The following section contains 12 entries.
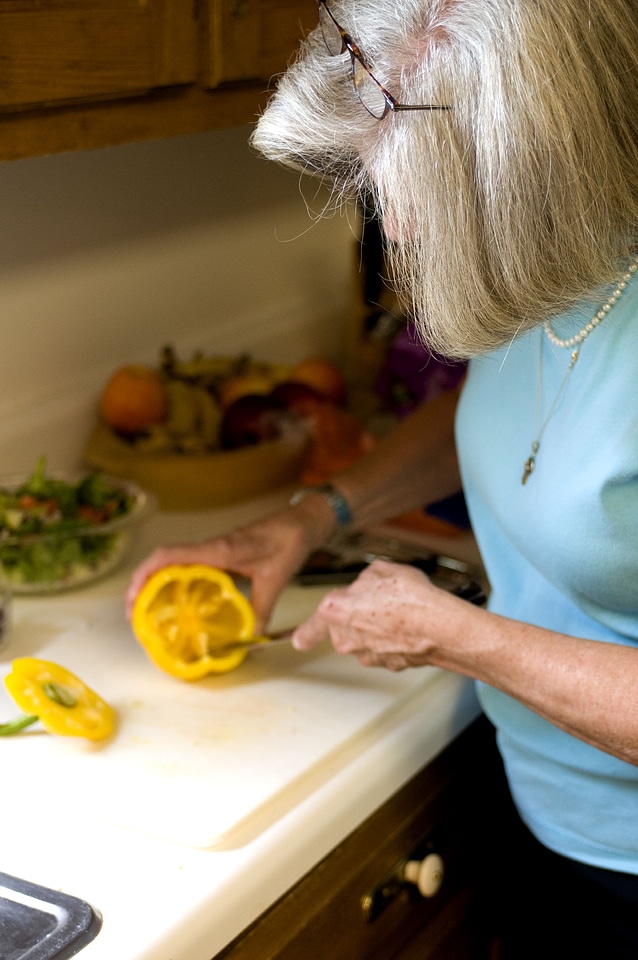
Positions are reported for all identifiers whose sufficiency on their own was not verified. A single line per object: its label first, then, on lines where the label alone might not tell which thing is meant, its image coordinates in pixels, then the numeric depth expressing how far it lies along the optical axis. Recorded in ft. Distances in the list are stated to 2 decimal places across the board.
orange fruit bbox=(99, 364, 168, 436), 4.85
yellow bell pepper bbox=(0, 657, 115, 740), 3.22
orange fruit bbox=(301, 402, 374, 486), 5.07
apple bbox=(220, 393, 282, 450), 4.96
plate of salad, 4.07
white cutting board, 2.99
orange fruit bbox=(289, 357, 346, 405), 5.62
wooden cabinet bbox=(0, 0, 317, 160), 2.99
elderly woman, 2.35
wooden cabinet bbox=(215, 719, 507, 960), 3.04
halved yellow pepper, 3.59
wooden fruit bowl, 4.77
